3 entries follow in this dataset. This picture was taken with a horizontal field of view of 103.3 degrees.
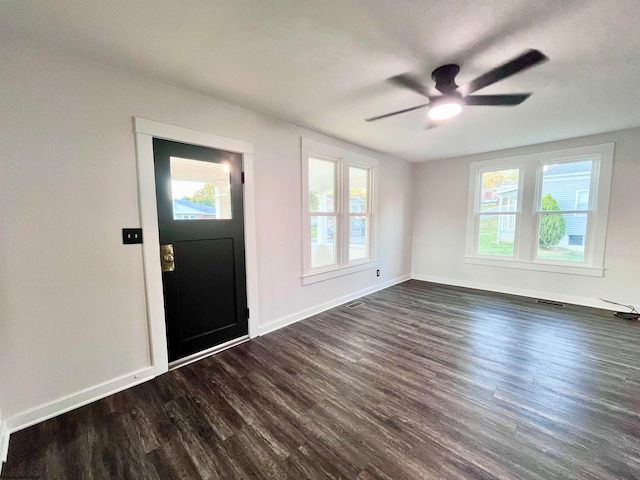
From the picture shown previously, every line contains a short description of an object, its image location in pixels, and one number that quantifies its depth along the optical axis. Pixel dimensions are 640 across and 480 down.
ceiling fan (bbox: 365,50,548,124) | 1.76
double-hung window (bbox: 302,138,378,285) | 3.36
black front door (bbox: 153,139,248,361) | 2.20
